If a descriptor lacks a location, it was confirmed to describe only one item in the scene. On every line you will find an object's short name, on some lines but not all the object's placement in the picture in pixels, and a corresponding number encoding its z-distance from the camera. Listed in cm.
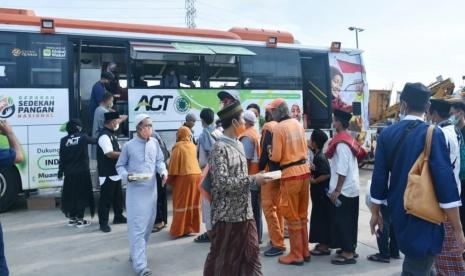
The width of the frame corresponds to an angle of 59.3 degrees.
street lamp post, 3282
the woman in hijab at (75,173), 644
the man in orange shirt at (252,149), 525
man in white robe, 439
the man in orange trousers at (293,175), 458
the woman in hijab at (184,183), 594
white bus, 738
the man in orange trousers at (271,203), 481
